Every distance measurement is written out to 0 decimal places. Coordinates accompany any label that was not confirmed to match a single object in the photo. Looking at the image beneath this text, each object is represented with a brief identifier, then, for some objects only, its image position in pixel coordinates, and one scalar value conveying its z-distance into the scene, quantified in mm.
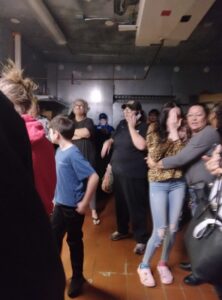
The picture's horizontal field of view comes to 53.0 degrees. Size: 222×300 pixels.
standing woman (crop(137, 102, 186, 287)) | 1786
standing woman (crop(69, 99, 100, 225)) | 2795
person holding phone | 2200
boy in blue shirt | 1558
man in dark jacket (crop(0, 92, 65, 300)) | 334
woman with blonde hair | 1107
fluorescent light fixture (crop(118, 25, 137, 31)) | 3832
